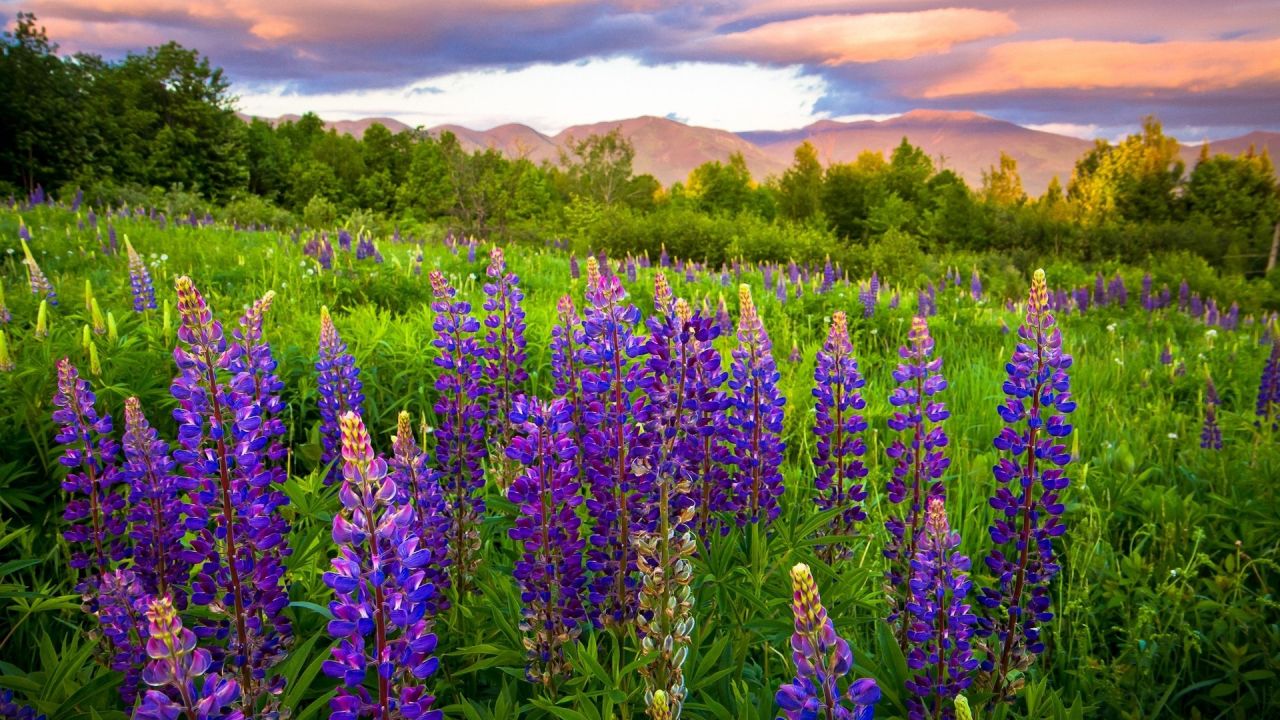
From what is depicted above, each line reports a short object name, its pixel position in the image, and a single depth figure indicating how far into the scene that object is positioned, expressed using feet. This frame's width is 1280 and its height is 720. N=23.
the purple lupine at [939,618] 5.90
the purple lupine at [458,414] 8.98
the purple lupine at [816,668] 3.68
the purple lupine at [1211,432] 15.12
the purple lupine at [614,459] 6.63
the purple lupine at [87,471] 7.22
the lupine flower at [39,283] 17.16
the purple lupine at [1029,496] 7.23
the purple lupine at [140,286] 16.94
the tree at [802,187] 181.98
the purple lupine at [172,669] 3.28
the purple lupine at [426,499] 6.69
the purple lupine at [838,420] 8.84
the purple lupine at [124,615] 6.22
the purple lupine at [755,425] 8.05
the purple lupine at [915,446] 8.35
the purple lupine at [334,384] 9.84
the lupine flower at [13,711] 5.21
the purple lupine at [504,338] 10.80
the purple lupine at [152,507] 6.68
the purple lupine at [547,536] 6.13
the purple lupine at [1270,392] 16.21
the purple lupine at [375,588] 3.73
